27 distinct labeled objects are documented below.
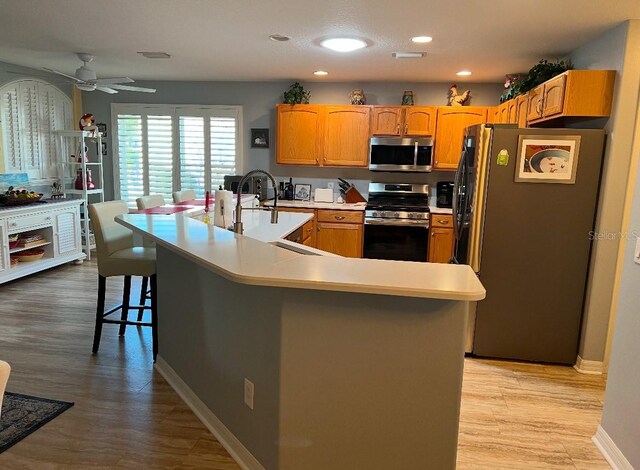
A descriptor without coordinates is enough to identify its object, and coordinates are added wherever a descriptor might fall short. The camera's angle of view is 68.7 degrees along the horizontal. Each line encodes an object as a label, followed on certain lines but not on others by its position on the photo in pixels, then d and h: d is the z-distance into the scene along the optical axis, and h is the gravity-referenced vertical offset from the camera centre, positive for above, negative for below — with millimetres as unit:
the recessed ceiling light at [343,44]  3860 +1025
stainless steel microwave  5621 +182
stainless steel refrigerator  3244 -424
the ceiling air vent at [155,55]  4648 +1045
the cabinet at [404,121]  5633 +581
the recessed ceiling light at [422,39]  3729 +1046
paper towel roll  3312 -323
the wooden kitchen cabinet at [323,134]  5781 +392
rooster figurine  5652 +888
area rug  2381 -1409
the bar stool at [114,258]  3174 -675
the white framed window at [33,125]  5594 +379
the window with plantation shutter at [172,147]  6457 +180
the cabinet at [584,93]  3188 +568
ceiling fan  4633 +759
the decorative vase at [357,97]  5832 +866
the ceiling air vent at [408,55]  4293 +1052
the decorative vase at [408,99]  5750 +855
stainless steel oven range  5484 -743
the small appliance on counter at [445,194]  5867 -289
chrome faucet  2984 -370
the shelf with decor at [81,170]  6175 -194
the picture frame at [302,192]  6274 -355
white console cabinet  4863 -884
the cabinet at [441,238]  5465 -781
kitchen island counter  1713 -726
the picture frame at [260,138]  6352 +342
